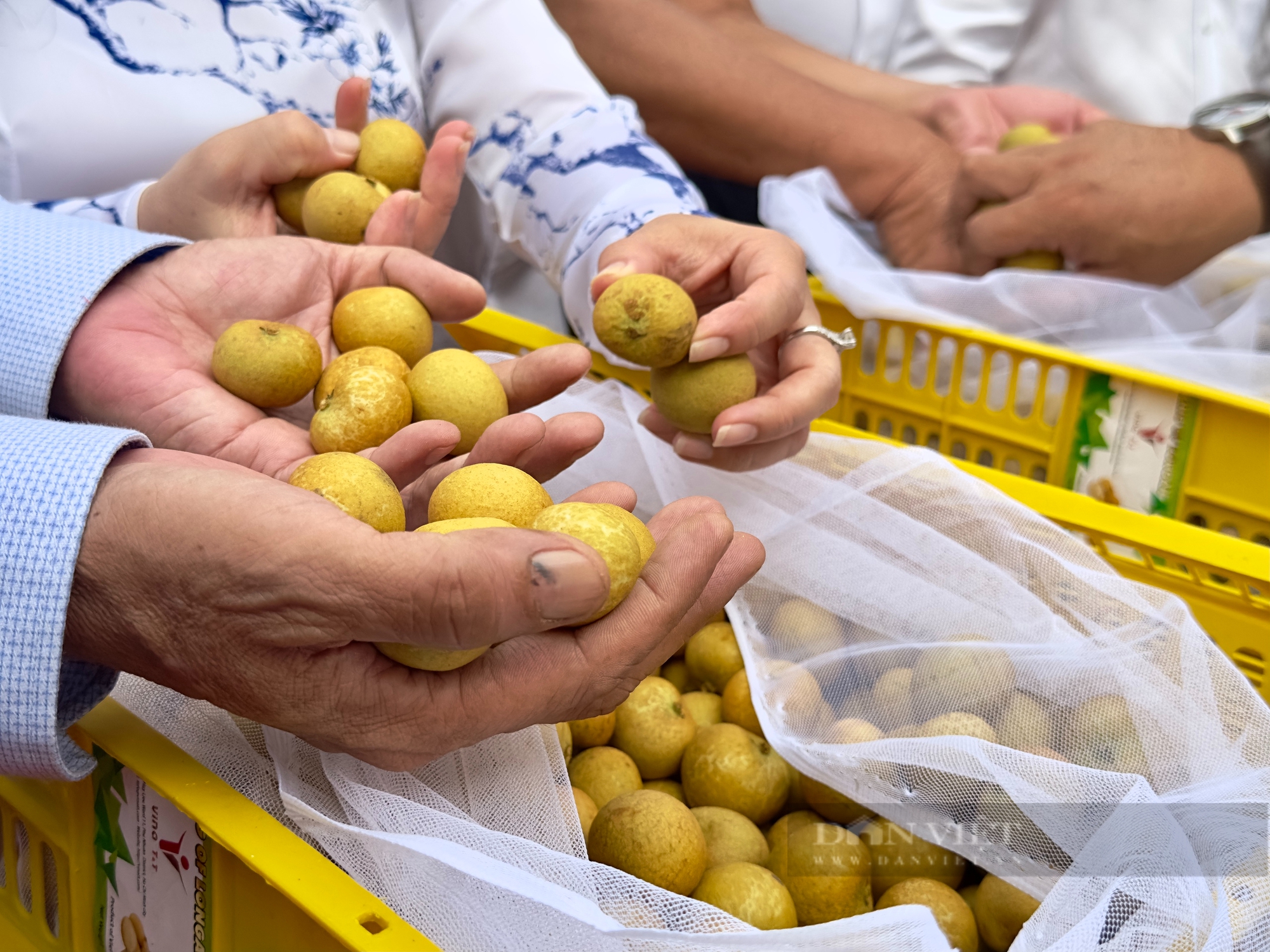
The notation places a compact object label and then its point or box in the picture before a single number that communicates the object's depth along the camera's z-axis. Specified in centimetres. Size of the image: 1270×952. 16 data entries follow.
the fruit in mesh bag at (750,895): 36
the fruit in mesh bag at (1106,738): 37
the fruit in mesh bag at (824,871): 37
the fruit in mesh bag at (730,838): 38
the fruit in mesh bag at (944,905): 36
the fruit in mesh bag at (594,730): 41
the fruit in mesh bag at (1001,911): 36
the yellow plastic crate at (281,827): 30
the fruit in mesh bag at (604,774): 39
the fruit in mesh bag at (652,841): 35
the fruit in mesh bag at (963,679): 39
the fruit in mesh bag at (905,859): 38
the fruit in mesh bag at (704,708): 44
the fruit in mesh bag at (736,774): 39
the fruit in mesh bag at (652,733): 41
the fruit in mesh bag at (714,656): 44
